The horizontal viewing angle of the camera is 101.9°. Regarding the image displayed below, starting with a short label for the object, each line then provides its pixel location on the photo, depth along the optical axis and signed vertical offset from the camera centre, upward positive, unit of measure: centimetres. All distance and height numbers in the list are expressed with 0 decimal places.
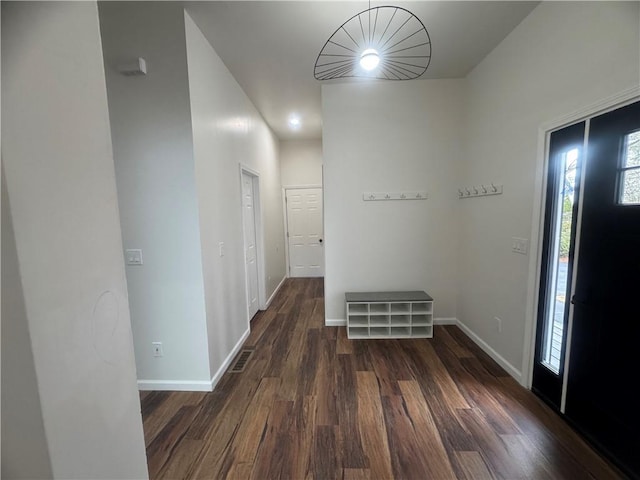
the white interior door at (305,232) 575 -41
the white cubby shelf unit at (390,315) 302 -123
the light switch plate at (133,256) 213 -32
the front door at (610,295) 141 -52
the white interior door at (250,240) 350 -36
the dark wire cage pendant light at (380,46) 206 +155
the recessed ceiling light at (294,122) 421 +156
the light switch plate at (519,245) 213 -30
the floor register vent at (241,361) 252 -149
